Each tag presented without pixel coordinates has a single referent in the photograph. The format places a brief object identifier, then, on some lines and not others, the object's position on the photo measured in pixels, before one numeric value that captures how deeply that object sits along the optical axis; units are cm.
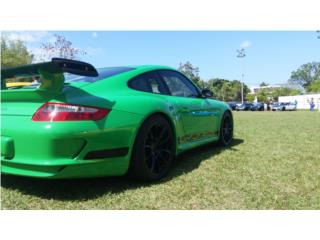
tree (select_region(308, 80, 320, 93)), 7875
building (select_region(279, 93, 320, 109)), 5517
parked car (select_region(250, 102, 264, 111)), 4500
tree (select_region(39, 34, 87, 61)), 2689
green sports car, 280
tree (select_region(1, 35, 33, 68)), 2930
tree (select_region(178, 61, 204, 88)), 5722
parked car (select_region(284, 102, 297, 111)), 4338
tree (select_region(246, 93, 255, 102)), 8544
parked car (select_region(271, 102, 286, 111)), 4281
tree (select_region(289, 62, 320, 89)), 10979
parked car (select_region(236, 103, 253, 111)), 4519
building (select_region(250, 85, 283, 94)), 8962
